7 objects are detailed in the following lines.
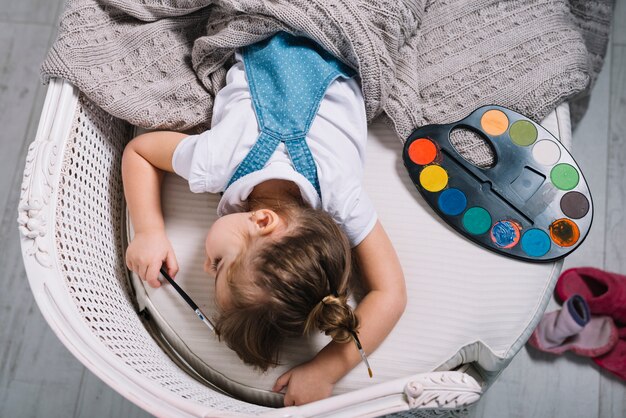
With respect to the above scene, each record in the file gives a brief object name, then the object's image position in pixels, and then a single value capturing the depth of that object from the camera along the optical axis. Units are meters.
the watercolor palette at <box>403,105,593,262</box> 0.89
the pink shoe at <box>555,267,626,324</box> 1.13
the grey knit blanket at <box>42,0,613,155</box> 0.87
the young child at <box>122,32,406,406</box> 0.71
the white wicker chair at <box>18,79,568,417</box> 0.66
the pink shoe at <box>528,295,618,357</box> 1.11
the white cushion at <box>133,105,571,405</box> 0.84
